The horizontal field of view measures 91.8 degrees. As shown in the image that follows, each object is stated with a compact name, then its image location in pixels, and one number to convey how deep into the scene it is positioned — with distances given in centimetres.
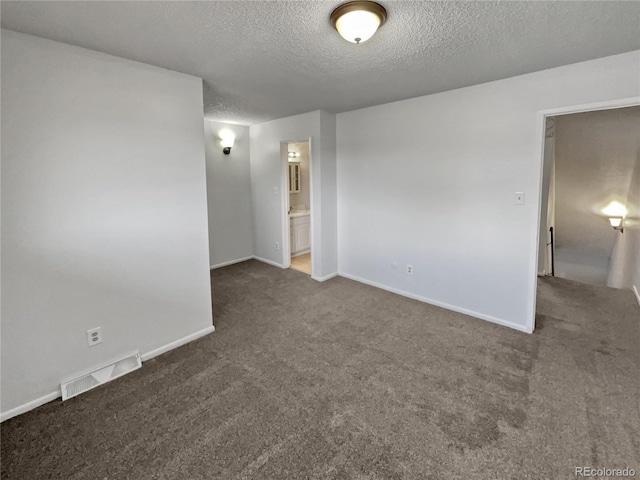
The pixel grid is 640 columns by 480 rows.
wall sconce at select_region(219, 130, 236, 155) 489
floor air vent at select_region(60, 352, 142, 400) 219
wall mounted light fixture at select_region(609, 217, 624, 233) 488
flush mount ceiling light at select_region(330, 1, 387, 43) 157
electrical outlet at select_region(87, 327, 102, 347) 232
